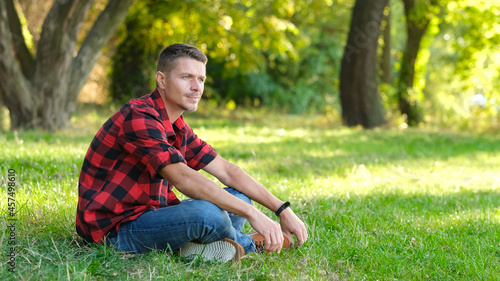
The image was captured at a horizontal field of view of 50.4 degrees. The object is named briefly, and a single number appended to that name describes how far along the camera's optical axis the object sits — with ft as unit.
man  10.20
